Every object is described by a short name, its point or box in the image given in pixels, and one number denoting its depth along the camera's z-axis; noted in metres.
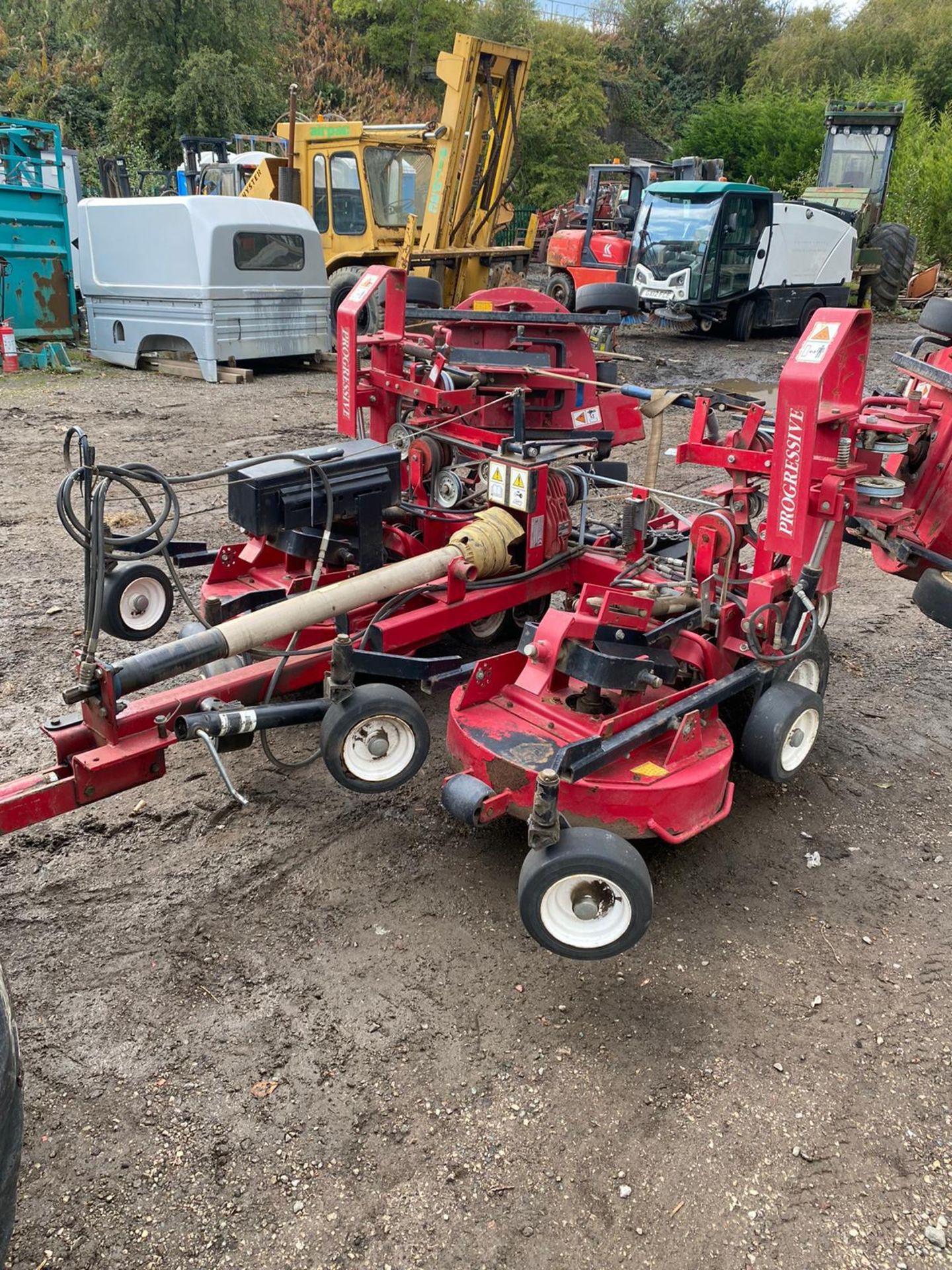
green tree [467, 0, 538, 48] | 33.75
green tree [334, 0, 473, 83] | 32.03
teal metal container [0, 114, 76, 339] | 12.09
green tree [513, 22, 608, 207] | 28.47
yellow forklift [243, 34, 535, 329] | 11.80
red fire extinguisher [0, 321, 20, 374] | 11.78
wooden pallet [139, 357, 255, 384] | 11.40
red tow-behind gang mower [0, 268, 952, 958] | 3.03
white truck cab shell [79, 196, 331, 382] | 10.77
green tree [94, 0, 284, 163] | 21.80
